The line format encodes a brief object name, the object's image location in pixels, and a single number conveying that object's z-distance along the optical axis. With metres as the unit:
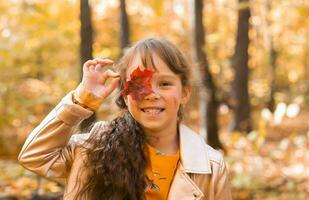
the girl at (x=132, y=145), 2.25
